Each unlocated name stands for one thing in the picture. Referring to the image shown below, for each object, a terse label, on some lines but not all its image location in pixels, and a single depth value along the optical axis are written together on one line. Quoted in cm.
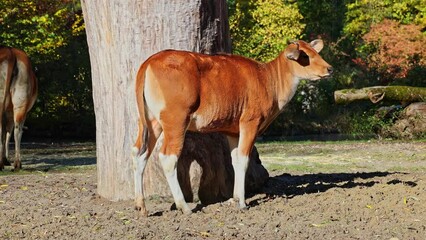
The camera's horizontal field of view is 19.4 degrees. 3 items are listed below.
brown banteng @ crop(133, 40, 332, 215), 1178
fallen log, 2612
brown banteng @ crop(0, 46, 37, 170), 2012
